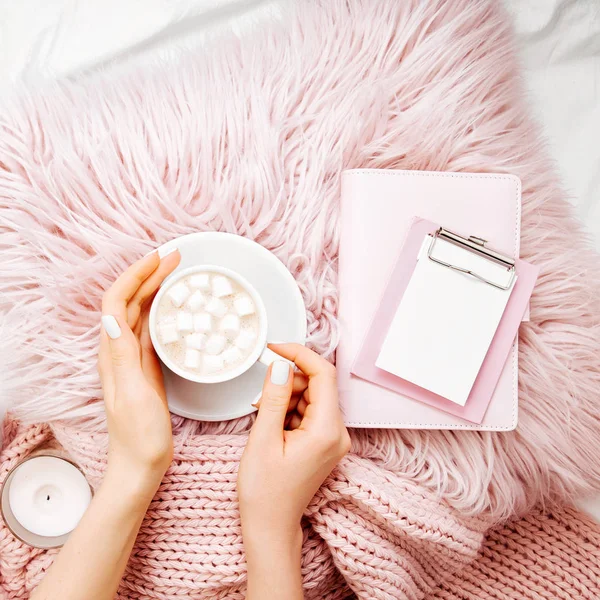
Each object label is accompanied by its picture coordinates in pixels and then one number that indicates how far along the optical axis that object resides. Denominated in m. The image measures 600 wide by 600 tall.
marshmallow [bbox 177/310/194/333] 0.74
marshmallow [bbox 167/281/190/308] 0.74
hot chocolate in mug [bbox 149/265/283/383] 0.74
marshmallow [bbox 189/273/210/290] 0.75
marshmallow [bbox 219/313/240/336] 0.75
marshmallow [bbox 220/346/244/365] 0.75
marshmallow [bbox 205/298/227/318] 0.74
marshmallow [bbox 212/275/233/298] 0.75
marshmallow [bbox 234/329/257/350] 0.75
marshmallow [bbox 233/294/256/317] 0.75
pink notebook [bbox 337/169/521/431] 0.87
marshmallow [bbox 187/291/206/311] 0.74
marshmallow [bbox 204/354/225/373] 0.75
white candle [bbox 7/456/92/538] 0.88
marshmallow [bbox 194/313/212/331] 0.74
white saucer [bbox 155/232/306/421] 0.85
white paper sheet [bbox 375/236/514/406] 0.86
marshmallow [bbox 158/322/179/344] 0.74
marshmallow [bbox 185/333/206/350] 0.74
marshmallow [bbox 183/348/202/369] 0.75
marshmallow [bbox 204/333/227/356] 0.74
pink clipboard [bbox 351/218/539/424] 0.87
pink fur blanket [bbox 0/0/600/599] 0.85
